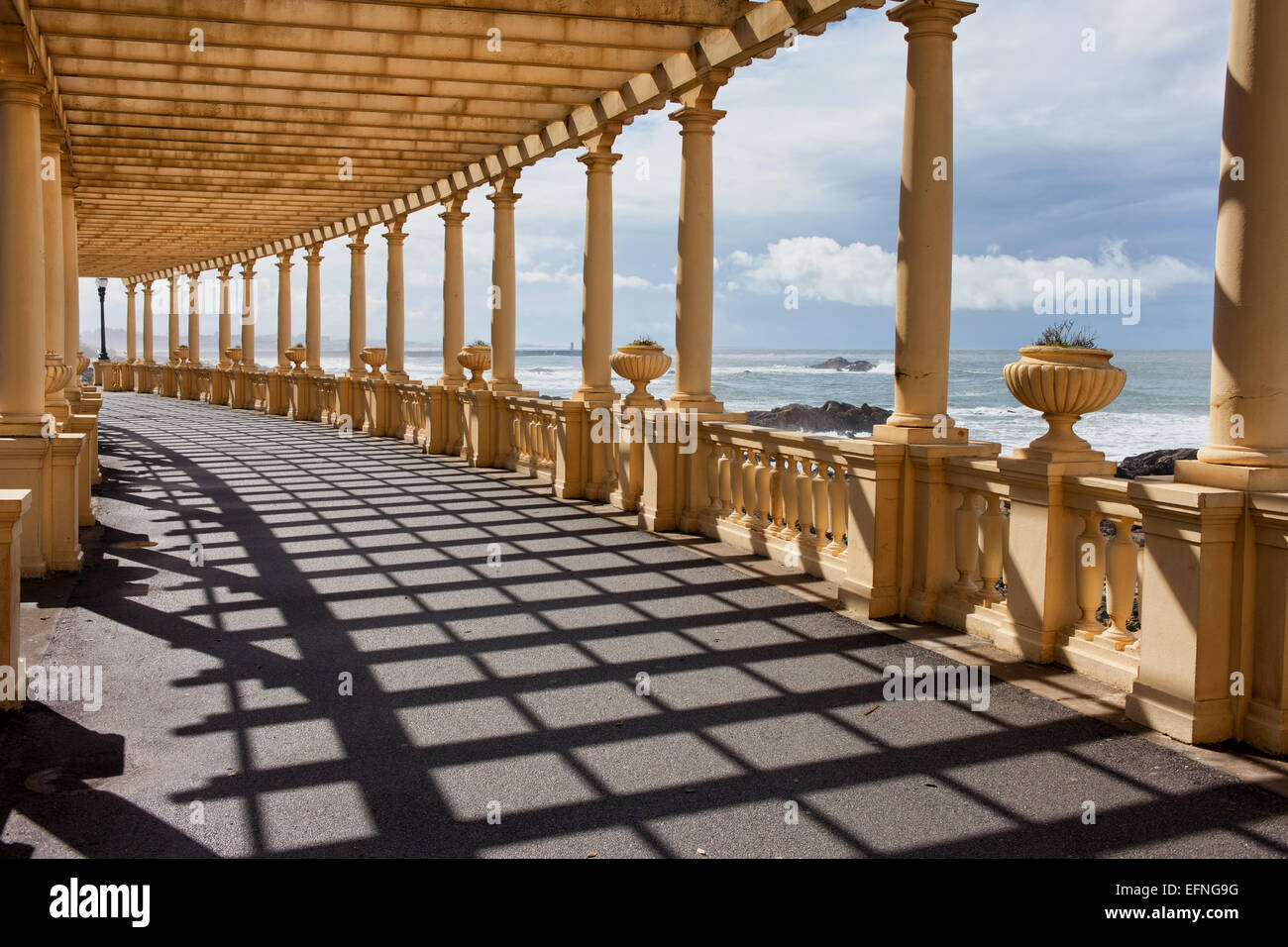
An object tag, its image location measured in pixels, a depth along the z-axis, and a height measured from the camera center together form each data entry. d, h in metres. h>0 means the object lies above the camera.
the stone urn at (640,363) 13.59 +0.36
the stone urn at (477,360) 20.30 +0.56
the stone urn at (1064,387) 6.77 +0.06
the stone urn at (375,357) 26.22 +0.78
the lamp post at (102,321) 50.97 +3.20
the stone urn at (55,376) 11.32 +0.09
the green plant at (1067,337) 7.09 +0.39
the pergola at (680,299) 5.57 +0.78
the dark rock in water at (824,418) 61.03 -1.39
